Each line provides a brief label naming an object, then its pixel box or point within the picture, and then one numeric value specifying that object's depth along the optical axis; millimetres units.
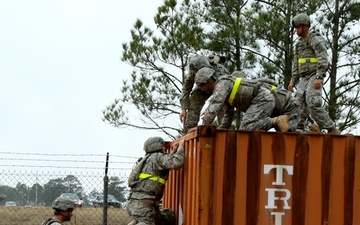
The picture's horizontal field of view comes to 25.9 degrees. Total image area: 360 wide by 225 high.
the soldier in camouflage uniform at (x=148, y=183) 8055
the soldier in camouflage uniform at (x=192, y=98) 8828
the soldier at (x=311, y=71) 9078
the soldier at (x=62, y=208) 8078
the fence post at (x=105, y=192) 12141
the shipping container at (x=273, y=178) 7059
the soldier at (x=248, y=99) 8039
